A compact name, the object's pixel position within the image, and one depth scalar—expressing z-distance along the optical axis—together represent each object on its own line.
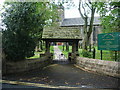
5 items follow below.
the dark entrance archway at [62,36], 11.57
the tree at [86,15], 16.92
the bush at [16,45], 7.28
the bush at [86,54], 10.28
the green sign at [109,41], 7.22
